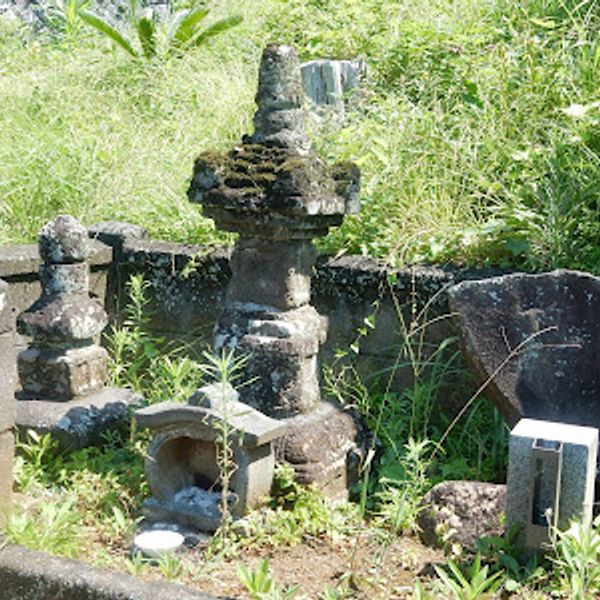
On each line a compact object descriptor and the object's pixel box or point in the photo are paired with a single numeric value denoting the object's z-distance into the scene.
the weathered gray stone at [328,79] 8.16
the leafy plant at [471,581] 4.13
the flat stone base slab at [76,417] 5.99
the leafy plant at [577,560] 4.18
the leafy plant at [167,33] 9.84
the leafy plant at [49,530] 4.57
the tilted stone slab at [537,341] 5.37
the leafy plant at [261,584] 4.00
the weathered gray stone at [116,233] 7.01
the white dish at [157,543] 4.80
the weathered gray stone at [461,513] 4.98
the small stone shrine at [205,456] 5.09
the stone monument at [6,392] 4.55
